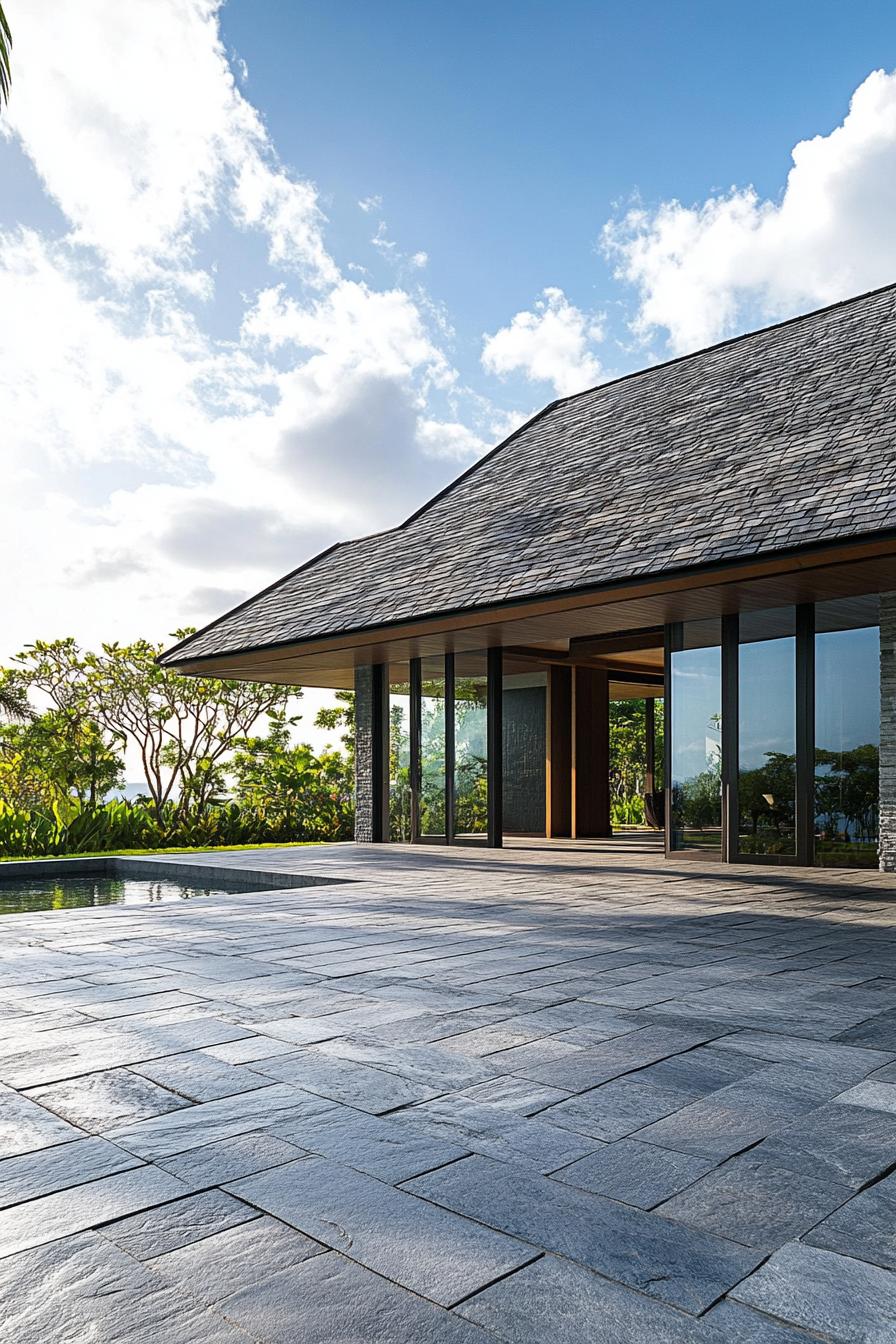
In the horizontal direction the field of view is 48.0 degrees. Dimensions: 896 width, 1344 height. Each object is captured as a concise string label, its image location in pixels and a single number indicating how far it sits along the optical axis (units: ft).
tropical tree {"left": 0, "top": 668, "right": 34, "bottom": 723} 61.52
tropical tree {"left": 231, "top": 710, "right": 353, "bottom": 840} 62.90
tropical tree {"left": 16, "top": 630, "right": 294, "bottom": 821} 69.36
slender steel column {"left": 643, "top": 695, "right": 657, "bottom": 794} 65.31
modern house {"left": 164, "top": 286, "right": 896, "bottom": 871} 31.91
